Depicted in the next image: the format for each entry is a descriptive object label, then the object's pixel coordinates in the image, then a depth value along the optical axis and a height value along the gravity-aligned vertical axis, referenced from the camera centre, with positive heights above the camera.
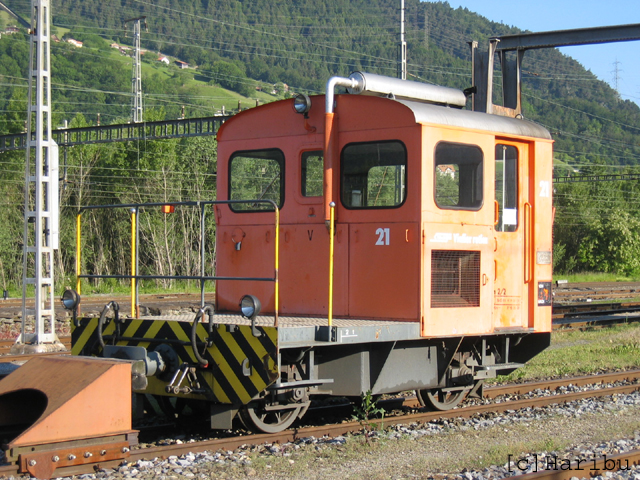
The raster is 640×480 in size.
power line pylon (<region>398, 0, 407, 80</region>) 31.40 +8.13
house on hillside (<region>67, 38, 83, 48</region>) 131.31 +35.90
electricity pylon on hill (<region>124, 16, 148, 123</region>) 38.56 +9.03
